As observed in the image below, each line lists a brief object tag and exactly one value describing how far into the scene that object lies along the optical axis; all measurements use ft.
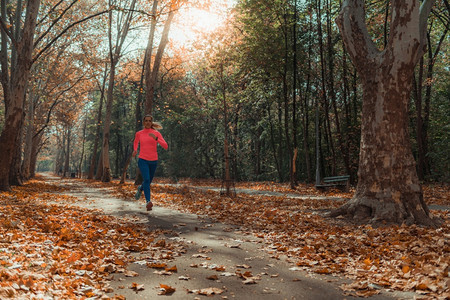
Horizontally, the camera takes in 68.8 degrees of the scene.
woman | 27.71
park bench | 52.85
